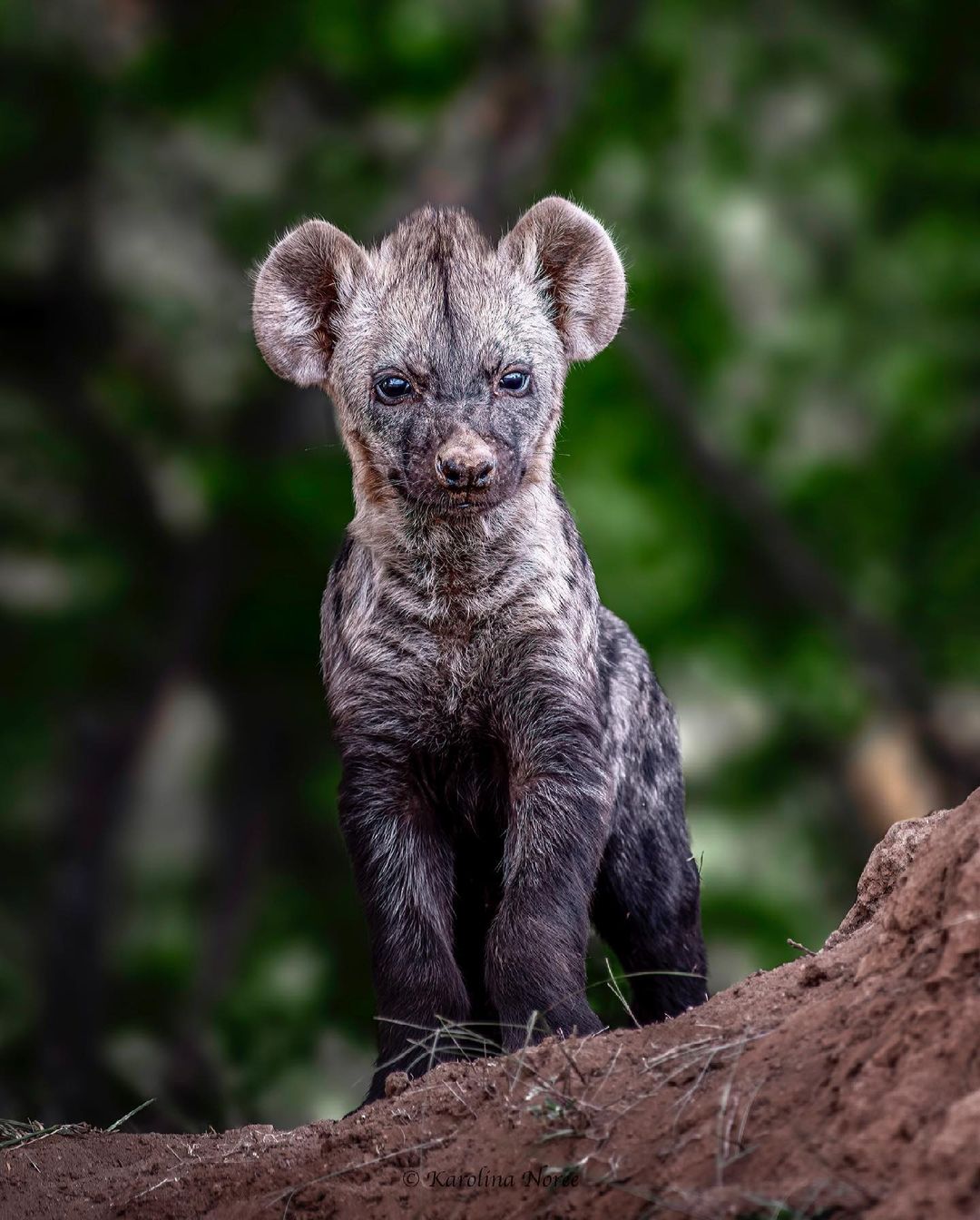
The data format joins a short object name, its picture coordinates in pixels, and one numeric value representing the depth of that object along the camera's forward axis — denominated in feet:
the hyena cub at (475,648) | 33.09
